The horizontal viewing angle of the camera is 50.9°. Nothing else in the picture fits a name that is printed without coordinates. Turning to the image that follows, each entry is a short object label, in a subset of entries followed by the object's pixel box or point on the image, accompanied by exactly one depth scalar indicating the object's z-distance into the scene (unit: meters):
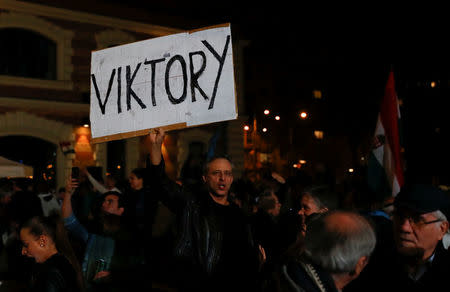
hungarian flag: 6.04
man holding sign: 3.41
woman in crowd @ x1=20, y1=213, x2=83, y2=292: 3.15
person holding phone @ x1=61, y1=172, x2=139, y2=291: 4.36
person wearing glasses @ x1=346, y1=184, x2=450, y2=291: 2.67
